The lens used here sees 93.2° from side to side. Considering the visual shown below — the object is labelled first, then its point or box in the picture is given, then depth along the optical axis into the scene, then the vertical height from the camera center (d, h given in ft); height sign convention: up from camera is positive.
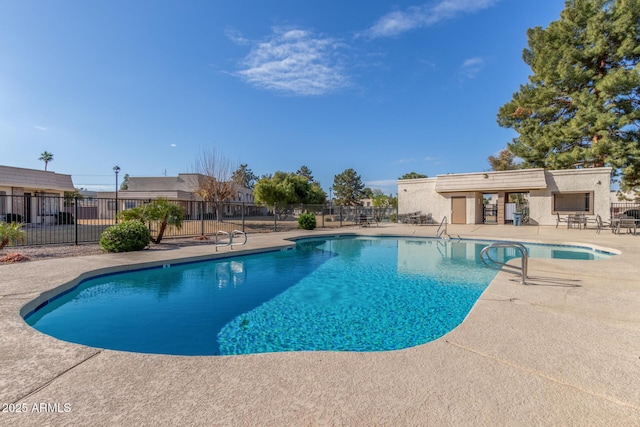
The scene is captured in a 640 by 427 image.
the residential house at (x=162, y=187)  106.01 +9.46
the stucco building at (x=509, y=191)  57.57 +4.33
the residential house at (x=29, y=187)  63.87 +5.54
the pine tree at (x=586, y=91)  59.82 +26.54
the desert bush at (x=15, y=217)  58.34 -1.24
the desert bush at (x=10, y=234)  26.40 -2.01
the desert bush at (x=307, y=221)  56.34 -1.58
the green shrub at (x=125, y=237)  28.99 -2.53
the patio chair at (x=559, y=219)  57.62 -1.02
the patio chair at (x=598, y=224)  47.07 -1.55
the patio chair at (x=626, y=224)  42.11 -1.36
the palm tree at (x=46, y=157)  159.53 +28.72
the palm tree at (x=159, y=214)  33.35 -0.25
